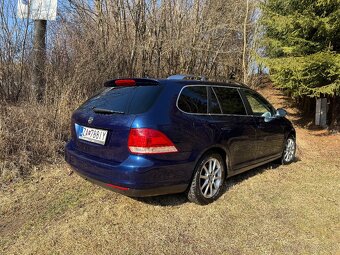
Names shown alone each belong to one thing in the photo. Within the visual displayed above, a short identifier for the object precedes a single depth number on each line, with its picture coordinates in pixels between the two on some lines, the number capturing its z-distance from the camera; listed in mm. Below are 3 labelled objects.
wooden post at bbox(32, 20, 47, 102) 7305
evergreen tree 9859
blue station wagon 3846
